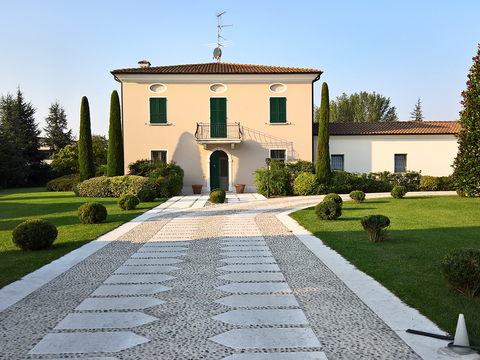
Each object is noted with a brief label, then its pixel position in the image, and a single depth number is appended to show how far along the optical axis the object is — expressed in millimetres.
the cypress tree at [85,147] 20953
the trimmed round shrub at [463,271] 3660
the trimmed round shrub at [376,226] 6820
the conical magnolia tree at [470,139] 11383
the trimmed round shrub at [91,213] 9703
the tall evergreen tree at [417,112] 52531
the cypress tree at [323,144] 19438
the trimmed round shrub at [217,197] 14836
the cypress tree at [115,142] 19578
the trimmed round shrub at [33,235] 6320
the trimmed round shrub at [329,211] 9766
